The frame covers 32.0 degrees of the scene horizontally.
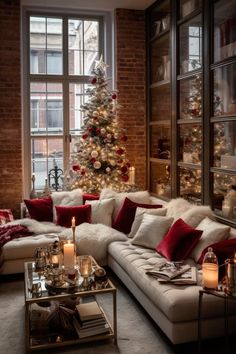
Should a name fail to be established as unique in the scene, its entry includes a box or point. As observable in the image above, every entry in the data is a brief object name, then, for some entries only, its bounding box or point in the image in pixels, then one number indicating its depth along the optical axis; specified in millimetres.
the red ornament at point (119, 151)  6406
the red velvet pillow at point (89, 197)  5848
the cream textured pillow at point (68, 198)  5734
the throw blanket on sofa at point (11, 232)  4822
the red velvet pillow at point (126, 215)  5227
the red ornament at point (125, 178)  6531
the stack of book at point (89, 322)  3266
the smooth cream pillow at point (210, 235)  3759
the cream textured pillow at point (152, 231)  4438
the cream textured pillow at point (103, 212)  5469
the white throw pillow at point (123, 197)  5555
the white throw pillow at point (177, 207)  4727
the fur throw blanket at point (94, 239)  4812
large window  6840
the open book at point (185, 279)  3275
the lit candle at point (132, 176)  6609
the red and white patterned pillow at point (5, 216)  5586
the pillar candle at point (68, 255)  3510
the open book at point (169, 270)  3381
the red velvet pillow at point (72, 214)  5465
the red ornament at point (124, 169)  6461
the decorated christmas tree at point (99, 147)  6406
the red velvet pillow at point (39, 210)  5668
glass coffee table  3146
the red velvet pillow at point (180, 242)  3910
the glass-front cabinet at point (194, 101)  4426
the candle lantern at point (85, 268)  3406
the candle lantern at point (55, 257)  3670
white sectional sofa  3014
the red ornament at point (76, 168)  6383
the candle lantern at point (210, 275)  2906
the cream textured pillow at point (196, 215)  4273
